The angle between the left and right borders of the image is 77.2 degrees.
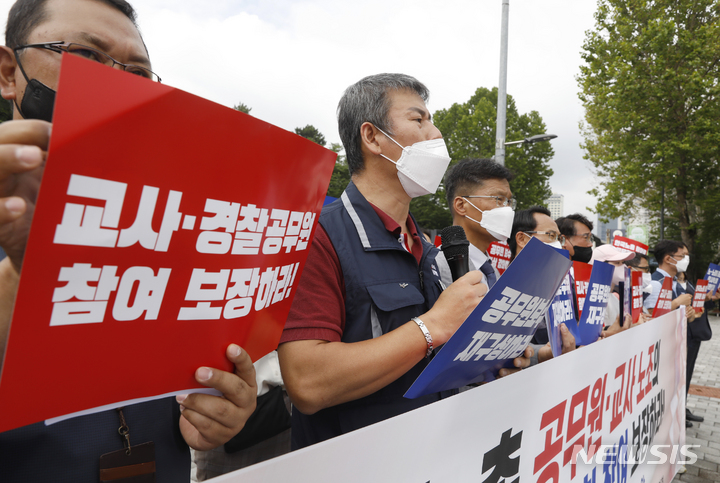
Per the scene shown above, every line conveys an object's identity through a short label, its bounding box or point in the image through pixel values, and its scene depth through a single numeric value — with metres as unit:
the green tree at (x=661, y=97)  15.34
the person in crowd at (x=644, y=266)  5.97
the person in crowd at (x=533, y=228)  3.83
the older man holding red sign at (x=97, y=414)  0.87
